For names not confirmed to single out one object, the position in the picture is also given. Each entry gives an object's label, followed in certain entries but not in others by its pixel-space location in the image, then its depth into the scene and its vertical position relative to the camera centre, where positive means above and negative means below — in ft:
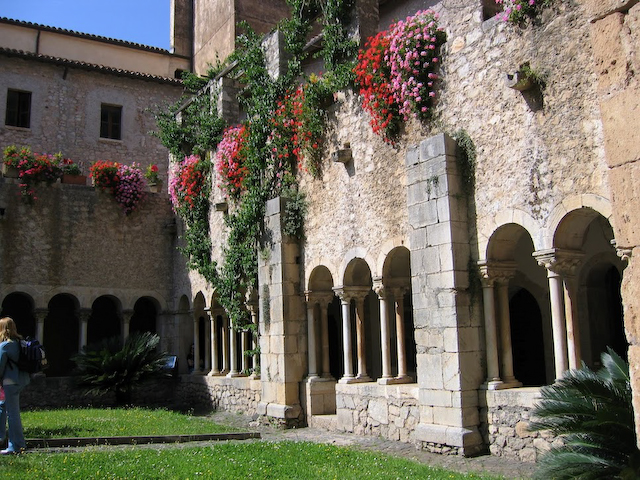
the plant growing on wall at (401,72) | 32.32 +12.81
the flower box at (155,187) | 60.39 +13.97
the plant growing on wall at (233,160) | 46.55 +12.73
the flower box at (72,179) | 56.54 +13.98
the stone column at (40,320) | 52.90 +2.62
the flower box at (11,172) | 53.52 +13.84
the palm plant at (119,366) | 50.62 -0.93
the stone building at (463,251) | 25.58 +3.89
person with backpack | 26.04 -1.25
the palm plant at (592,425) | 17.37 -2.22
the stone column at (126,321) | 56.65 +2.51
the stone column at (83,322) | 55.01 +2.47
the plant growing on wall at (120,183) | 57.26 +13.75
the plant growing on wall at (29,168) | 53.57 +14.20
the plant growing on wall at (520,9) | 27.48 +12.95
